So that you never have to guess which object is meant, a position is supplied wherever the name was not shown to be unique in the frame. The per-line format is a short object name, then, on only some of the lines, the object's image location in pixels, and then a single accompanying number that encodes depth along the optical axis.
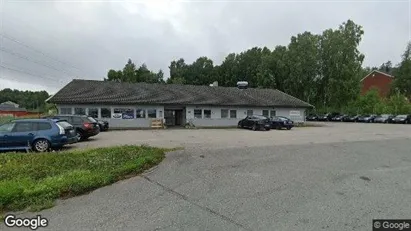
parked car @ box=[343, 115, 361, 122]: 51.69
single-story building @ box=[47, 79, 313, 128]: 29.27
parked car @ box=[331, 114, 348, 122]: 53.22
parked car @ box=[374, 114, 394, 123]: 46.91
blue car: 12.48
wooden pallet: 30.70
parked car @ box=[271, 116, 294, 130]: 30.69
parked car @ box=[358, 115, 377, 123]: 49.17
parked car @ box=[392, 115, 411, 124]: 44.66
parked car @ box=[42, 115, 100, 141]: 17.44
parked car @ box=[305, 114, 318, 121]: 56.33
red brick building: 64.94
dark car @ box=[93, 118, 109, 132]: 25.58
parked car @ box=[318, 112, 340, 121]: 54.06
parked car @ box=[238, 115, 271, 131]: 28.80
